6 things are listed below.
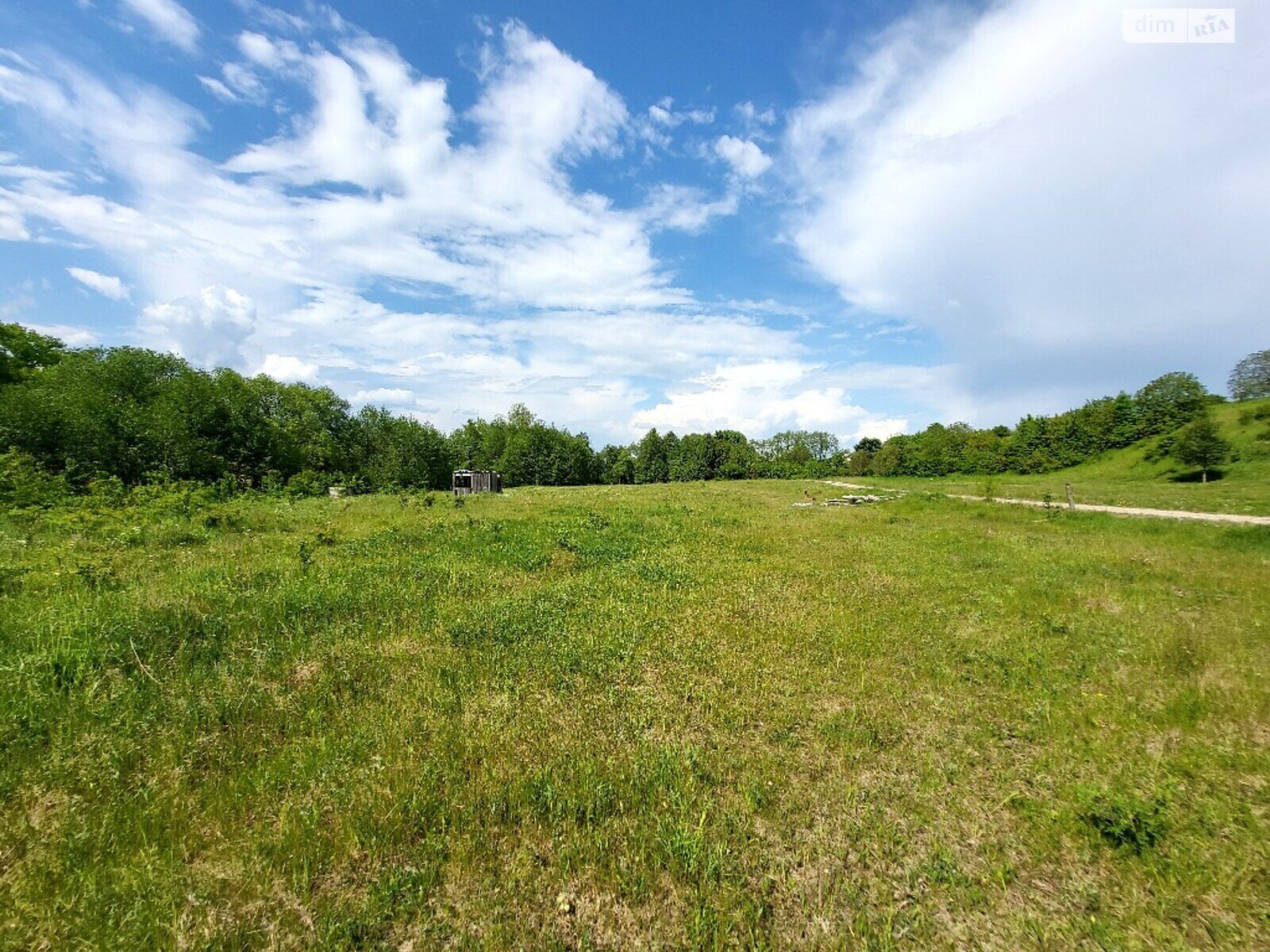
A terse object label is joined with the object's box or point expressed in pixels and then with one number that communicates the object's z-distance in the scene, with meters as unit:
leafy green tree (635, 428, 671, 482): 110.25
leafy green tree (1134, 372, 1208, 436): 67.69
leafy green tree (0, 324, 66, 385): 38.95
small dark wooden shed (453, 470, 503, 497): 40.03
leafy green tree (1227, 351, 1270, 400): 73.06
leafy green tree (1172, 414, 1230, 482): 47.12
